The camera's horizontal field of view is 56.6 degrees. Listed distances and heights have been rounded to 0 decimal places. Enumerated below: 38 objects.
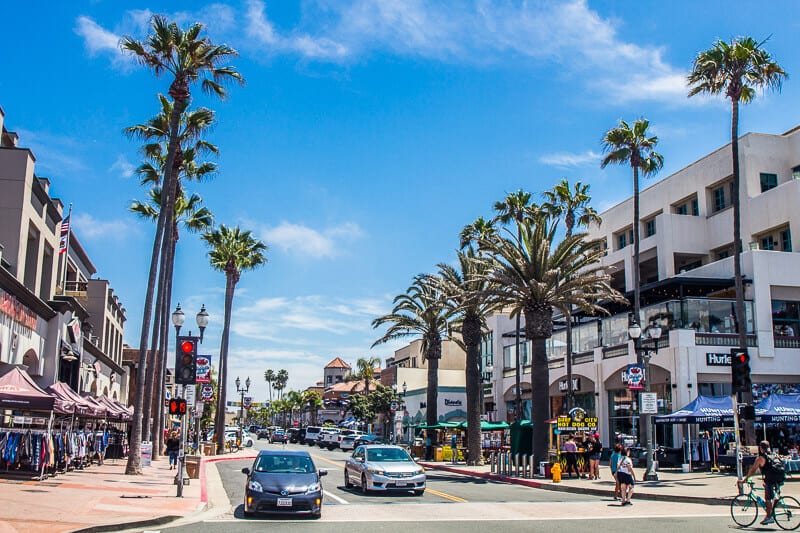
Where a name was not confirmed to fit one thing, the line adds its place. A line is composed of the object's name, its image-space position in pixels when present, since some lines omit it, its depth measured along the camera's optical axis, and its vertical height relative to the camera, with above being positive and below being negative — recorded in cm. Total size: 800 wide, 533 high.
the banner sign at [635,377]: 2712 +83
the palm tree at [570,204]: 4716 +1225
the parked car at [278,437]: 6976 -443
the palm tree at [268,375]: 18850 +452
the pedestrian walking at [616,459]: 2011 -164
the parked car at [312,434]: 7606 -411
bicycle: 1456 -215
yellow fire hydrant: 2717 -266
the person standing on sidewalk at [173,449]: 3328 -274
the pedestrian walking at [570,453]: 2944 -213
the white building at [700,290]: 3944 +664
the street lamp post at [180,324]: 2020 +263
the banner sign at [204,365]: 3433 +123
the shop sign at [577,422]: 3117 -95
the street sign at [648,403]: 2630 -9
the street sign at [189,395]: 2410 -11
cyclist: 1456 -147
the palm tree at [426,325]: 4609 +442
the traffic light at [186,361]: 2068 +86
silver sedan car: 2145 -219
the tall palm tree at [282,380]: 18575 +328
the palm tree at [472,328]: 3956 +373
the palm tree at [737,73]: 3262 +1442
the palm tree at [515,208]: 4941 +1263
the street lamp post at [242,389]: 6749 +37
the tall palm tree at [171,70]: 2703 +1196
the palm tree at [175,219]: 3651 +900
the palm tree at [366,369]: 11562 +410
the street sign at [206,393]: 4456 -7
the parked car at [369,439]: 6352 -385
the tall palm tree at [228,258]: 5362 +959
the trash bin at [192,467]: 2519 -253
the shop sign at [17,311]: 2428 +266
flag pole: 3503 +639
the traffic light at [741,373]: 2184 +85
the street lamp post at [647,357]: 2650 +155
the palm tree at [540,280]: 3197 +510
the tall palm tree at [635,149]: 3956 +1329
